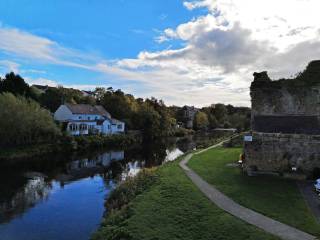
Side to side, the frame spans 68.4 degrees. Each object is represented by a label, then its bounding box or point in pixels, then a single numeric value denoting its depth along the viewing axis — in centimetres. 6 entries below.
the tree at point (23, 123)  2843
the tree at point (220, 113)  8151
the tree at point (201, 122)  7199
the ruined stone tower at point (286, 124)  1412
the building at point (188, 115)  7427
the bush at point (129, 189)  1291
